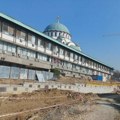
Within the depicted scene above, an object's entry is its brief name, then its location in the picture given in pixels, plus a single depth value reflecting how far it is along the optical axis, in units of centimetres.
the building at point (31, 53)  1748
